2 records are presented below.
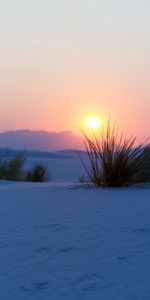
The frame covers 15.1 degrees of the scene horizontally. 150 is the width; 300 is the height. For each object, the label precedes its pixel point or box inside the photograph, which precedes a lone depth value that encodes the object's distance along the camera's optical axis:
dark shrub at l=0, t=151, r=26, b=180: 17.11
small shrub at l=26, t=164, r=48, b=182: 16.30
